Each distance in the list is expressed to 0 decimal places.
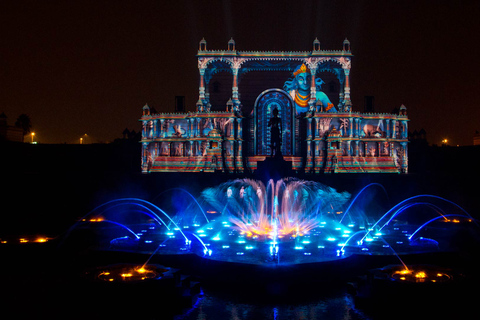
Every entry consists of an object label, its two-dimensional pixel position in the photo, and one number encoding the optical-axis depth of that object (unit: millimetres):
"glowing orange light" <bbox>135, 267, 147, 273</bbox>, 11914
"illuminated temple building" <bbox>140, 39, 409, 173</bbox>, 43844
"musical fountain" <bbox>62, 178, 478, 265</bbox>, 15109
